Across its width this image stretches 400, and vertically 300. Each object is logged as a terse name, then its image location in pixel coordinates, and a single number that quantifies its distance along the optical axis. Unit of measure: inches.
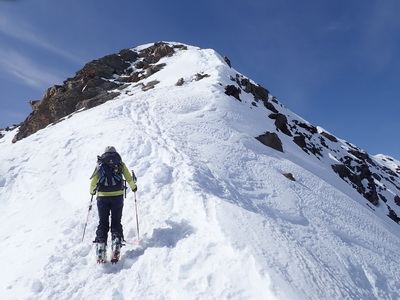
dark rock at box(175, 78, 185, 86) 1085.3
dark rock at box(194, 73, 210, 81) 1141.5
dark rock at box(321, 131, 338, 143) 1947.0
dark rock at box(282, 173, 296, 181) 578.0
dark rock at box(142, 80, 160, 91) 1163.5
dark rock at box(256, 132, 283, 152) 756.3
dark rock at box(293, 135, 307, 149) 1144.4
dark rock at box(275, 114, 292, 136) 1120.7
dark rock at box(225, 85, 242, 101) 1013.0
